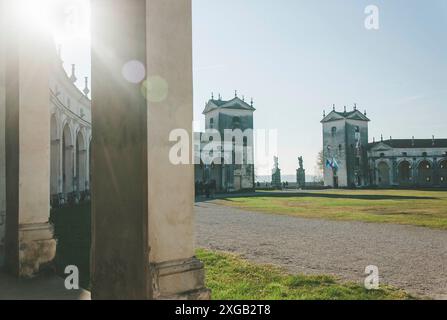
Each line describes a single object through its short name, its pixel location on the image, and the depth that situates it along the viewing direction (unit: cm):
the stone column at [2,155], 600
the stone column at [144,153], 300
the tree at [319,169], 8506
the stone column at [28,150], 533
